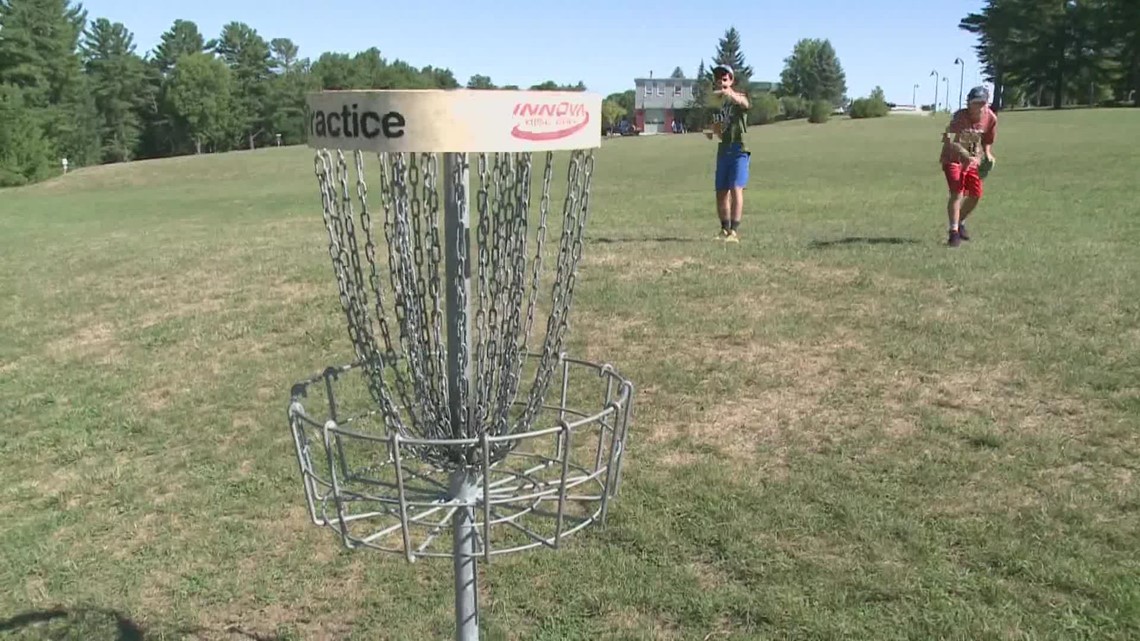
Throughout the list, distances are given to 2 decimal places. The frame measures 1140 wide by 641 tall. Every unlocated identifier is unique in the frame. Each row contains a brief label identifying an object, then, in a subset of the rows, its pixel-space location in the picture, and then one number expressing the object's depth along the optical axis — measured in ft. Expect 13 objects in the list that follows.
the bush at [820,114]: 226.69
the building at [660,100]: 391.45
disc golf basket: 6.08
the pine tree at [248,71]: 348.38
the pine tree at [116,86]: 312.50
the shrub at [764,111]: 267.92
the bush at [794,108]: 302.86
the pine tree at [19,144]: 174.40
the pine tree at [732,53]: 424.70
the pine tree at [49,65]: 206.28
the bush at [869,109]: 236.02
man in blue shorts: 33.42
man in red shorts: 32.22
